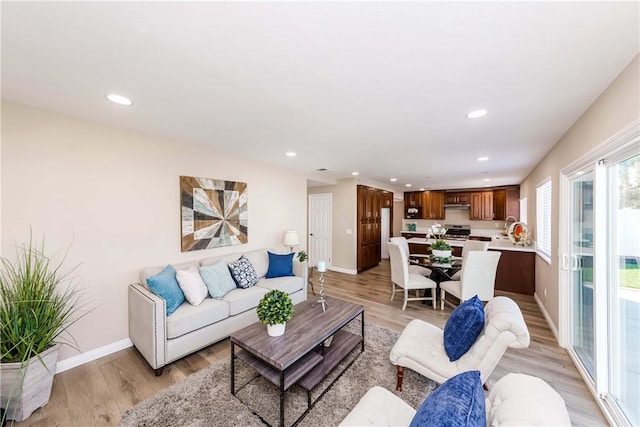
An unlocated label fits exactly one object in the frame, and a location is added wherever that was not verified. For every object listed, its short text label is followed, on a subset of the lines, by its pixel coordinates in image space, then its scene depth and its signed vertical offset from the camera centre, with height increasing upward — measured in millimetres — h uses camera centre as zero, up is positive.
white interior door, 6281 -385
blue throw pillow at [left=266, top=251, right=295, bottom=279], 3711 -826
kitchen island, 4246 -1017
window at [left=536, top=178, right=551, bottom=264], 3464 -88
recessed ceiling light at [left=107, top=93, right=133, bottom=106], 1877 +942
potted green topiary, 1899 -796
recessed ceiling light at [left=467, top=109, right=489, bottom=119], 2113 +924
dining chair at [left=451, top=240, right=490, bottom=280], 3977 -596
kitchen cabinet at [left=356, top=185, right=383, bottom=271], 5848 -320
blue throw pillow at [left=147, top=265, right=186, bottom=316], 2342 -763
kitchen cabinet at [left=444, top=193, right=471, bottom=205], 7504 +500
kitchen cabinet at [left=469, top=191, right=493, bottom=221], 7152 +246
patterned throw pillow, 3148 -811
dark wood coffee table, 1702 -1020
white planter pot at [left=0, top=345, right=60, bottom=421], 1646 -1244
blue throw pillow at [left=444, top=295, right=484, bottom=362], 1707 -854
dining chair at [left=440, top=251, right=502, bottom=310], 3189 -835
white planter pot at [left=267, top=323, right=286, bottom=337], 1930 -957
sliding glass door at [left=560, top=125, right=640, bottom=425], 1604 -492
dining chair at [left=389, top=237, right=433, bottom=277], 4307 -1038
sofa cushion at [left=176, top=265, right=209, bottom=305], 2564 -804
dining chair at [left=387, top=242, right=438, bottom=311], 3607 -1024
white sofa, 2152 -1103
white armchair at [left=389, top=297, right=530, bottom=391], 1574 -1073
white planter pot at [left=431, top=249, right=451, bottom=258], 3846 -657
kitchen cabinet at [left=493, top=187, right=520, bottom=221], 6816 +315
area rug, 1685 -1471
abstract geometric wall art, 3090 +14
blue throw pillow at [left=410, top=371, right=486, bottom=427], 805 -705
